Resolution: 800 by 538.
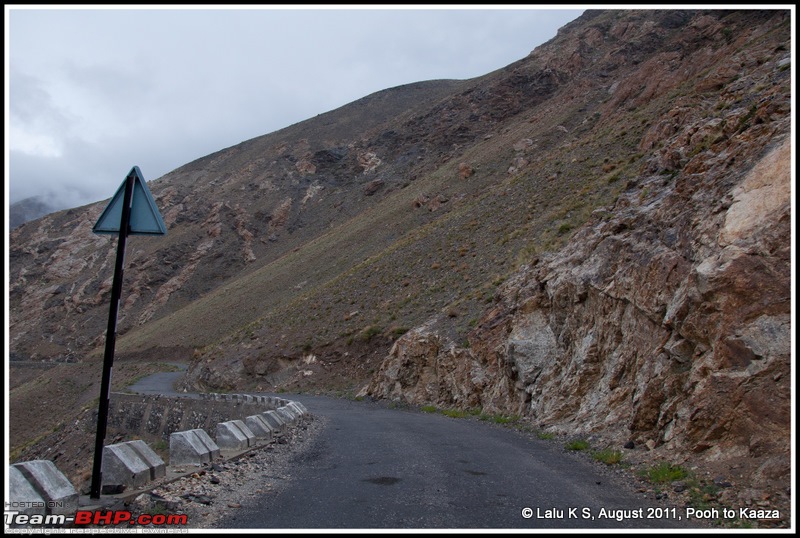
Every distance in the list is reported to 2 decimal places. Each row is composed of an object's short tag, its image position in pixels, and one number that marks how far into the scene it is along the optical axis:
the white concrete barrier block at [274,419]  11.58
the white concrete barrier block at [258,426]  10.11
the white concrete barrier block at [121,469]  5.62
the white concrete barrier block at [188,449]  7.07
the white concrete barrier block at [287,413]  13.31
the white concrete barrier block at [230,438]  8.73
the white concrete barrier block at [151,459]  6.11
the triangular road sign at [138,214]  5.76
